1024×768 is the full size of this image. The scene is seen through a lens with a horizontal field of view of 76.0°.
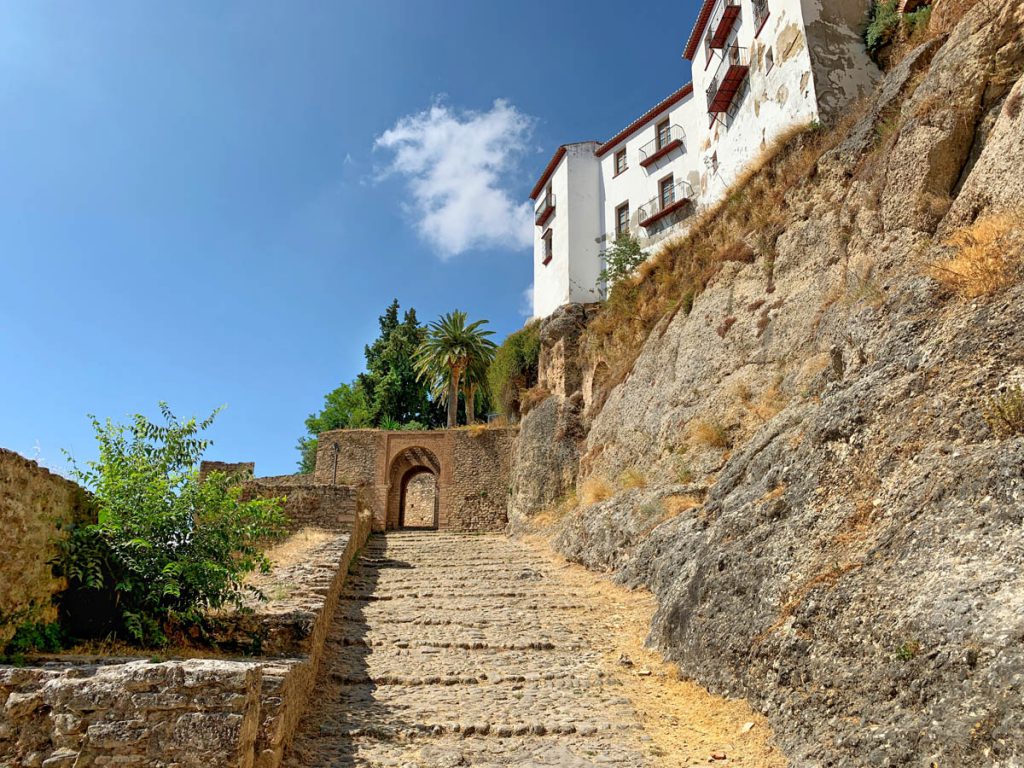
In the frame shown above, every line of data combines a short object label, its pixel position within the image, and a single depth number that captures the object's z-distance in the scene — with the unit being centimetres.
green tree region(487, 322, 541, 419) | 2642
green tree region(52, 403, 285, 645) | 559
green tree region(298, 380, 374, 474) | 4109
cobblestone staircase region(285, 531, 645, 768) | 532
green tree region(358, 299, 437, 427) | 4044
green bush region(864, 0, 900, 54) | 1418
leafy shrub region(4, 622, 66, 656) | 475
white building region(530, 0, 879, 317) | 1455
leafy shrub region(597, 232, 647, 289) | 2008
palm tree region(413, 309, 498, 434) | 3019
